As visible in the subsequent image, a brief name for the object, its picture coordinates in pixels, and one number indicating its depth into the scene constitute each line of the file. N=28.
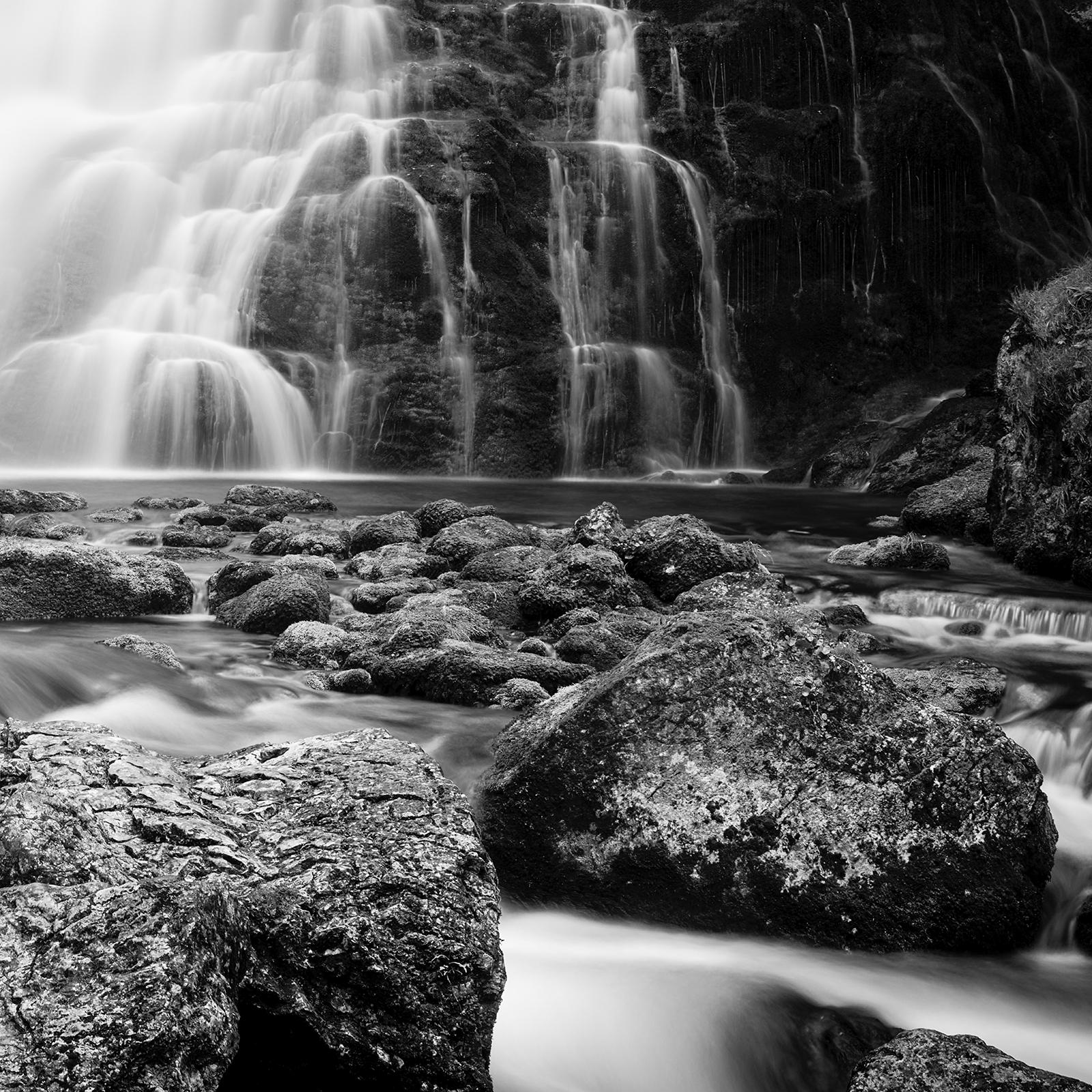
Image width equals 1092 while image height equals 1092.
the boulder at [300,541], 11.86
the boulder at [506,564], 9.45
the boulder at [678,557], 9.03
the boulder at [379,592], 9.07
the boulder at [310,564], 9.75
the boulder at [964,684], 6.23
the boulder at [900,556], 11.07
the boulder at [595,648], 7.06
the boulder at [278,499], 16.25
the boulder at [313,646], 7.09
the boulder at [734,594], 8.07
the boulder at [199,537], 12.47
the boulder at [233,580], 9.15
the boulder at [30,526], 12.33
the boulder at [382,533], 11.88
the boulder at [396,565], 10.26
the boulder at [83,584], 8.38
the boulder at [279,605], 8.30
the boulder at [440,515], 12.50
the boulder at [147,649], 6.59
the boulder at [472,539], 10.33
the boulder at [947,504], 13.27
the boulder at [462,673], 6.26
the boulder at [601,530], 9.40
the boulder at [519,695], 6.09
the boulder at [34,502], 14.70
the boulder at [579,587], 8.40
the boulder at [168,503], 15.56
